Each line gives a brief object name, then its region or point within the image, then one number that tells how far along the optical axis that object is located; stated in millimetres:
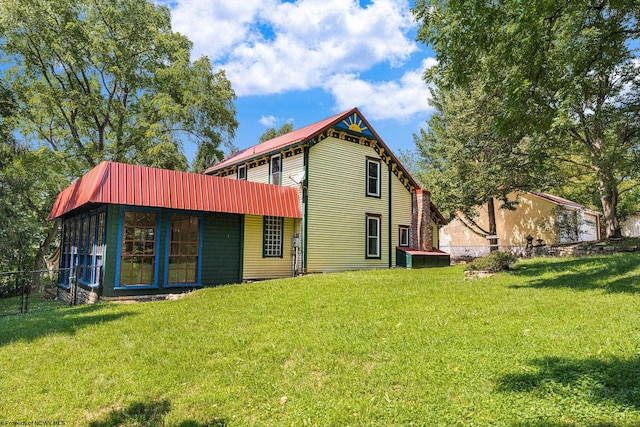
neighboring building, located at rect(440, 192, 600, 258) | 25734
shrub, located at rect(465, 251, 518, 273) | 12078
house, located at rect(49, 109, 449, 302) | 11281
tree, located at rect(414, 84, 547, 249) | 20469
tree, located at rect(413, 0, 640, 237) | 8672
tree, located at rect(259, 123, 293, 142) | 43750
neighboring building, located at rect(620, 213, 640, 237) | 34000
